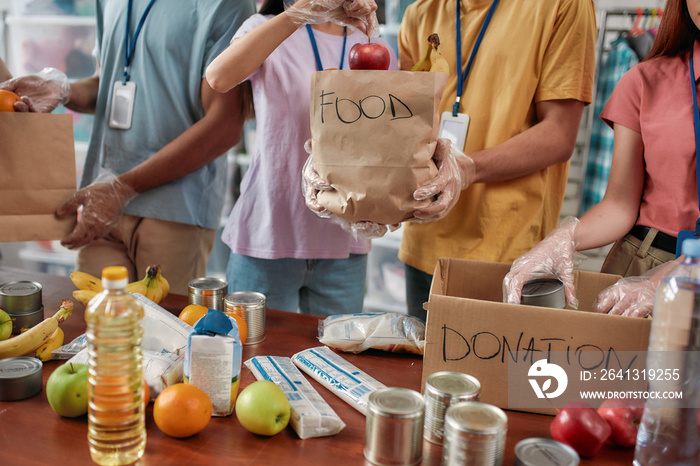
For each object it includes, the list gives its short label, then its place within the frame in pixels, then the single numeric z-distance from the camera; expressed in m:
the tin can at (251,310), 1.15
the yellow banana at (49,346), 1.06
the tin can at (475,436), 0.71
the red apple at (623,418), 0.84
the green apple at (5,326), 1.10
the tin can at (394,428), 0.75
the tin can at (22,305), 1.20
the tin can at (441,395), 0.80
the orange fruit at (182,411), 0.81
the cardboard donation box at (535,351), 0.88
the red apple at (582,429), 0.80
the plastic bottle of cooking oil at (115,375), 0.73
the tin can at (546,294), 0.95
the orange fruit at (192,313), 1.13
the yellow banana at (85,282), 1.38
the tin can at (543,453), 0.71
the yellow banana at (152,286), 1.33
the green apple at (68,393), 0.85
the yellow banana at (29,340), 1.03
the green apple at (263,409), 0.82
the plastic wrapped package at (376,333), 1.13
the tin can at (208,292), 1.24
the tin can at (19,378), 0.92
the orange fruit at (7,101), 1.41
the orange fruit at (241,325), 1.11
